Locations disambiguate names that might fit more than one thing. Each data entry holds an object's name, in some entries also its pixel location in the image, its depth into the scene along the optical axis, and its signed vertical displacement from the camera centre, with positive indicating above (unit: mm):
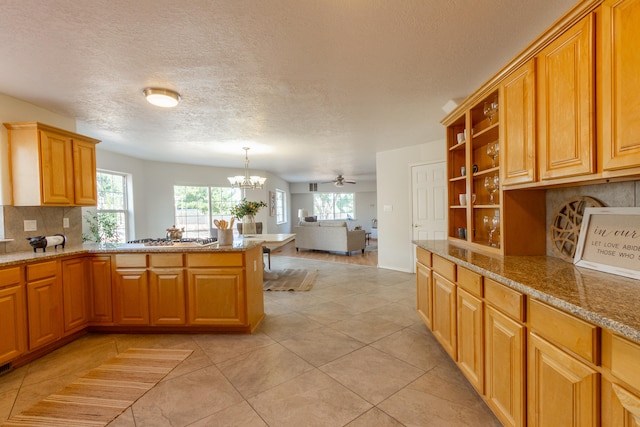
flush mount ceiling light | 2658 +1091
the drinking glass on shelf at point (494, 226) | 2369 -179
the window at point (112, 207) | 5207 +127
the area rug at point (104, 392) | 1745 -1232
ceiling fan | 9227 +913
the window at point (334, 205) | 12627 +150
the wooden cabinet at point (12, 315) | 2205 -780
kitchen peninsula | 2838 -764
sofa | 7613 -772
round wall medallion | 1780 -141
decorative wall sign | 1419 -206
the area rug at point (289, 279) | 4617 -1238
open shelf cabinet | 2102 +54
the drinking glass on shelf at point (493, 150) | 2416 +465
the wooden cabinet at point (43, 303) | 2402 -766
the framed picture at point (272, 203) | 9359 +237
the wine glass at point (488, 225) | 2536 -182
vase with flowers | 4711 -51
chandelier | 5406 +547
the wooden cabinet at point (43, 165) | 2766 +504
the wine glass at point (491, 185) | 2476 +179
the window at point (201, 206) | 7063 +148
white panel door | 4898 +106
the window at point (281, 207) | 10430 +115
